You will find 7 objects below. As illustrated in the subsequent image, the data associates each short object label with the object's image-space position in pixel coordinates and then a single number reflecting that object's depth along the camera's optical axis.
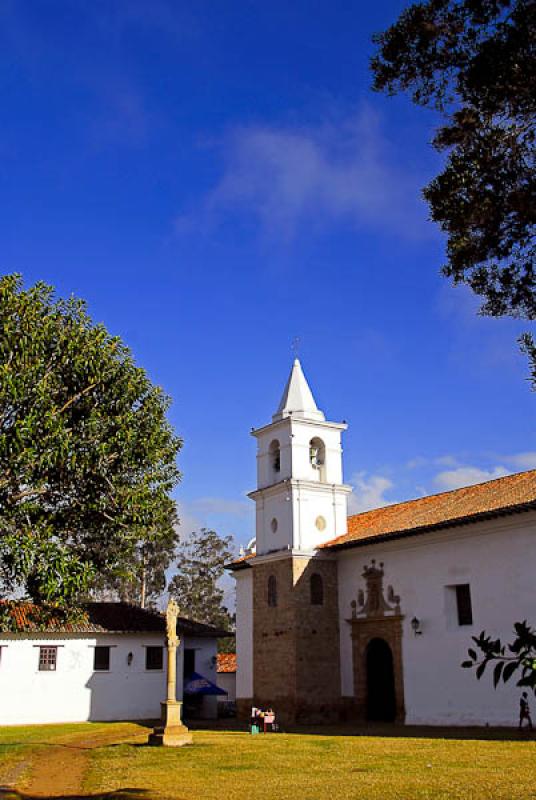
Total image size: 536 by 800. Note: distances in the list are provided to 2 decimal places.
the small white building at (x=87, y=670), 30.11
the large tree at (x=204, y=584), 62.00
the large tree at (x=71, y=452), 17.03
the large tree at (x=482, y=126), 7.91
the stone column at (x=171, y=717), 19.03
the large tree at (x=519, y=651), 3.95
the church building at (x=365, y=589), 22.53
